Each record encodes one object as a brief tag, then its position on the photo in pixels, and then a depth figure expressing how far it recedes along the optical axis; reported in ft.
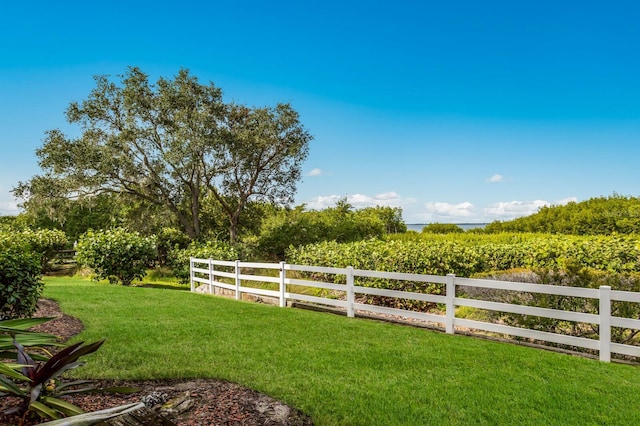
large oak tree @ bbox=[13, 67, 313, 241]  73.31
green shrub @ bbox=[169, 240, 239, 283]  56.54
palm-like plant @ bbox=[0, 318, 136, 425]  8.43
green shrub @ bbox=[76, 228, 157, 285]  54.60
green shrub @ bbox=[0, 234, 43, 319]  22.26
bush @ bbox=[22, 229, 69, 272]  74.28
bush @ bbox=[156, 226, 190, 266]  84.84
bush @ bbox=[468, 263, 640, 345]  22.38
